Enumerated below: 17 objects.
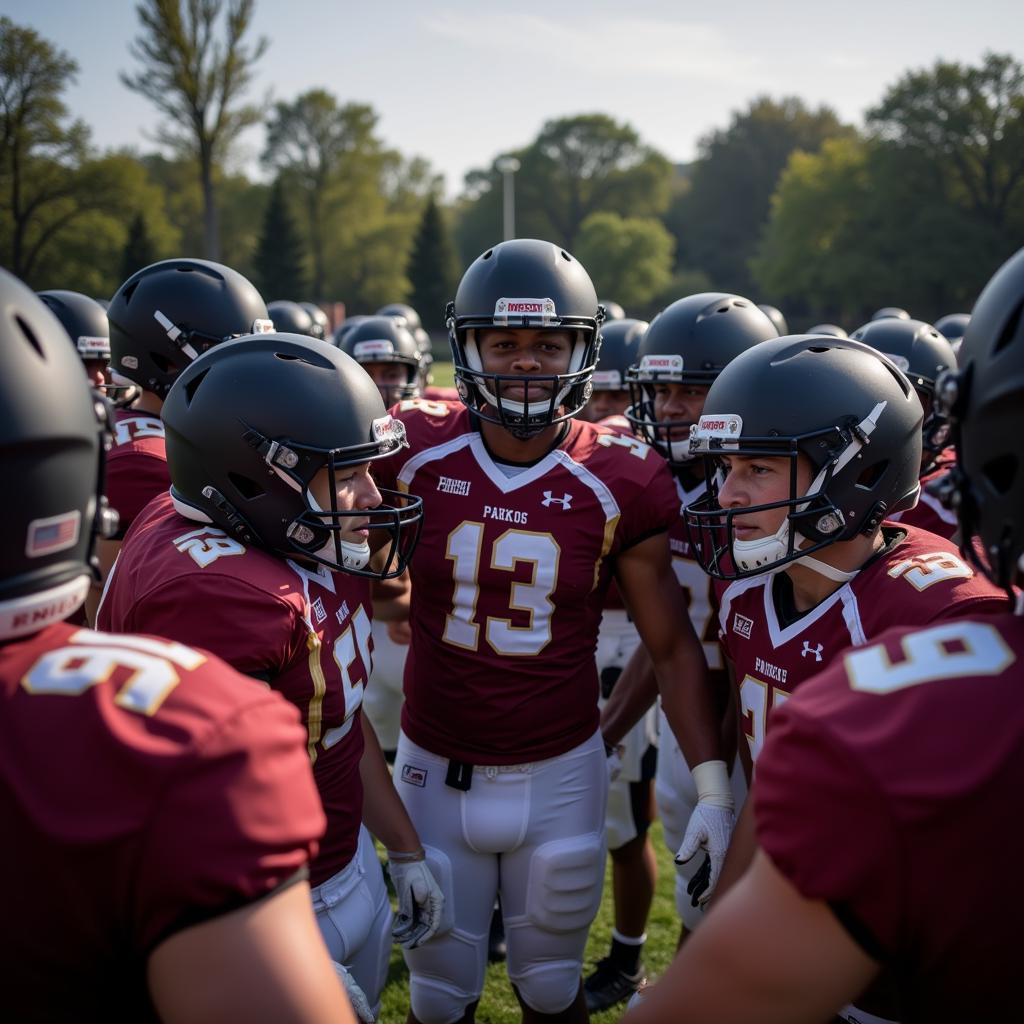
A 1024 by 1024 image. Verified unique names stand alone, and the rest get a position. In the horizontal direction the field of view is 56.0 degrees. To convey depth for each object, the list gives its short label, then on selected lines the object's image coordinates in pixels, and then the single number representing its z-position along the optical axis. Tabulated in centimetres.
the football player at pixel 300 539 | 220
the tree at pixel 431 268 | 4709
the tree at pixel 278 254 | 4106
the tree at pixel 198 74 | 2592
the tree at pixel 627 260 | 5256
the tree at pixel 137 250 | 3141
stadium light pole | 3341
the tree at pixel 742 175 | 6562
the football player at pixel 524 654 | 305
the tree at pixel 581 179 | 6644
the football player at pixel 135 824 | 117
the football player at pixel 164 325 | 365
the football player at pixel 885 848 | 118
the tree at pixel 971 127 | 3725
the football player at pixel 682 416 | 378
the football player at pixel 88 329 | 527
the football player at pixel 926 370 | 389
